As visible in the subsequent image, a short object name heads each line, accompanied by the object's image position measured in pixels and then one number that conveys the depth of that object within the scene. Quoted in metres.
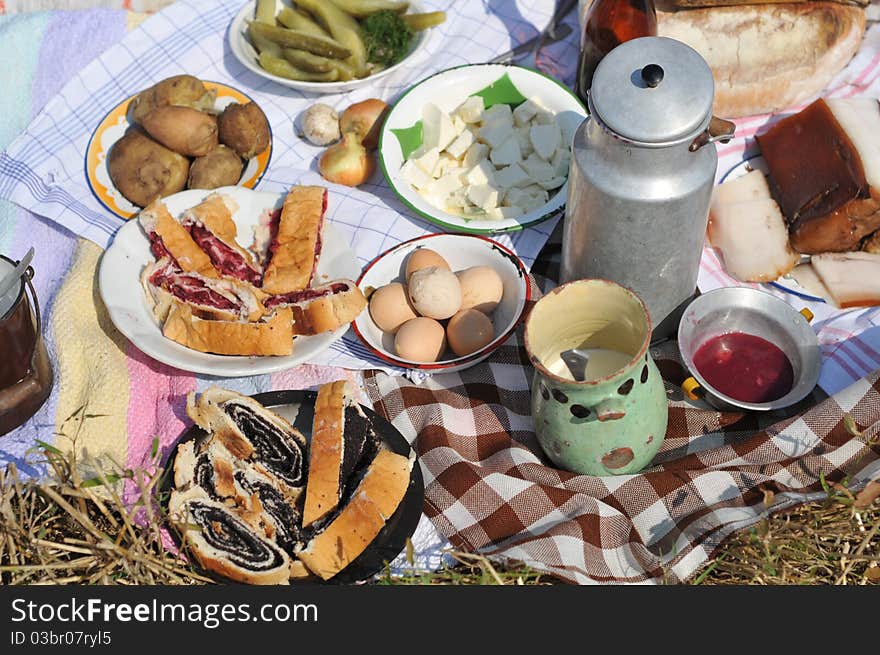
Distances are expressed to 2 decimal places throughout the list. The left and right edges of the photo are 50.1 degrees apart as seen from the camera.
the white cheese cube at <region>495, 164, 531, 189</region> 2.06
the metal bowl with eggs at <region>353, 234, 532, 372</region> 1.82
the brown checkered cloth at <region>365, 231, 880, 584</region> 1.58
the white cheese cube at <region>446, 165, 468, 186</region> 2.10
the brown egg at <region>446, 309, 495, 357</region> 1.82
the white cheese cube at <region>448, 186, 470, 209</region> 2.09
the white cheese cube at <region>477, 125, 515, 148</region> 2.14
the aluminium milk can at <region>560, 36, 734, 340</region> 1.54
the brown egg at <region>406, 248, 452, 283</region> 1.91
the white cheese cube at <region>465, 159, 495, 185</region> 2.08
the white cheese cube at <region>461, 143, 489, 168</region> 2.12
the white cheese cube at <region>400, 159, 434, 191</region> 2.10
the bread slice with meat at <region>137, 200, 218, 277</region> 1.94
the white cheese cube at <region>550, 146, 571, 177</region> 2.08
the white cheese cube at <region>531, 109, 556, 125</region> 2.18
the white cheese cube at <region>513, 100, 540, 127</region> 2.18
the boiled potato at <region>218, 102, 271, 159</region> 2.18
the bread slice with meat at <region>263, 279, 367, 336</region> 1.81
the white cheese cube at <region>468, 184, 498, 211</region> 2.04
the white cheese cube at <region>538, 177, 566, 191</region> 2.06
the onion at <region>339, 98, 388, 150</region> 2.22
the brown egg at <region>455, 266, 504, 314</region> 1.88
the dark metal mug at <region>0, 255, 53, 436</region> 1.68
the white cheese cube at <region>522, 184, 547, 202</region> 2.06
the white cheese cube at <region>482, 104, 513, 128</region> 2.17
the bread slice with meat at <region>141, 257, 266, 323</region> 1.85
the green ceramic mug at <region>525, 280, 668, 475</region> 1.55
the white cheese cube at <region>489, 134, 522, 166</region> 2.09
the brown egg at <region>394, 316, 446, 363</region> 1.81
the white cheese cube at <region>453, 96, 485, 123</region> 2.19
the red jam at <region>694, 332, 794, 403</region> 1.77
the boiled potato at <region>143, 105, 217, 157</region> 2.13
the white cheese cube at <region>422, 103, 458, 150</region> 2.14
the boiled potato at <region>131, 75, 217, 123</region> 2.23
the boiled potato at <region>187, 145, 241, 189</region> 2.12
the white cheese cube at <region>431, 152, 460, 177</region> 2.11
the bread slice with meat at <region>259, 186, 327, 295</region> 1.91
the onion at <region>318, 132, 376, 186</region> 2.17
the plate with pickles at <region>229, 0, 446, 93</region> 2.32
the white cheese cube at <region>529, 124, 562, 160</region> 2.10
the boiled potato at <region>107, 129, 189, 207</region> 2.11
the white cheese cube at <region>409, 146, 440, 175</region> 2.10
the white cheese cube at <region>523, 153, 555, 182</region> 2.07
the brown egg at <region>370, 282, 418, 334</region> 1.86
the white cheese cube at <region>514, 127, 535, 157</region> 2.14
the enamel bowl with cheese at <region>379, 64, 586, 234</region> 2.05
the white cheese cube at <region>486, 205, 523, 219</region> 2.04
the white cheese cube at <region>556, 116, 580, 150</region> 2.15
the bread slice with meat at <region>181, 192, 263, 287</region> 1.97
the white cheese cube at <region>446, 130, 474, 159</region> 2.14
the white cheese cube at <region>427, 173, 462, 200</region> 2.10
